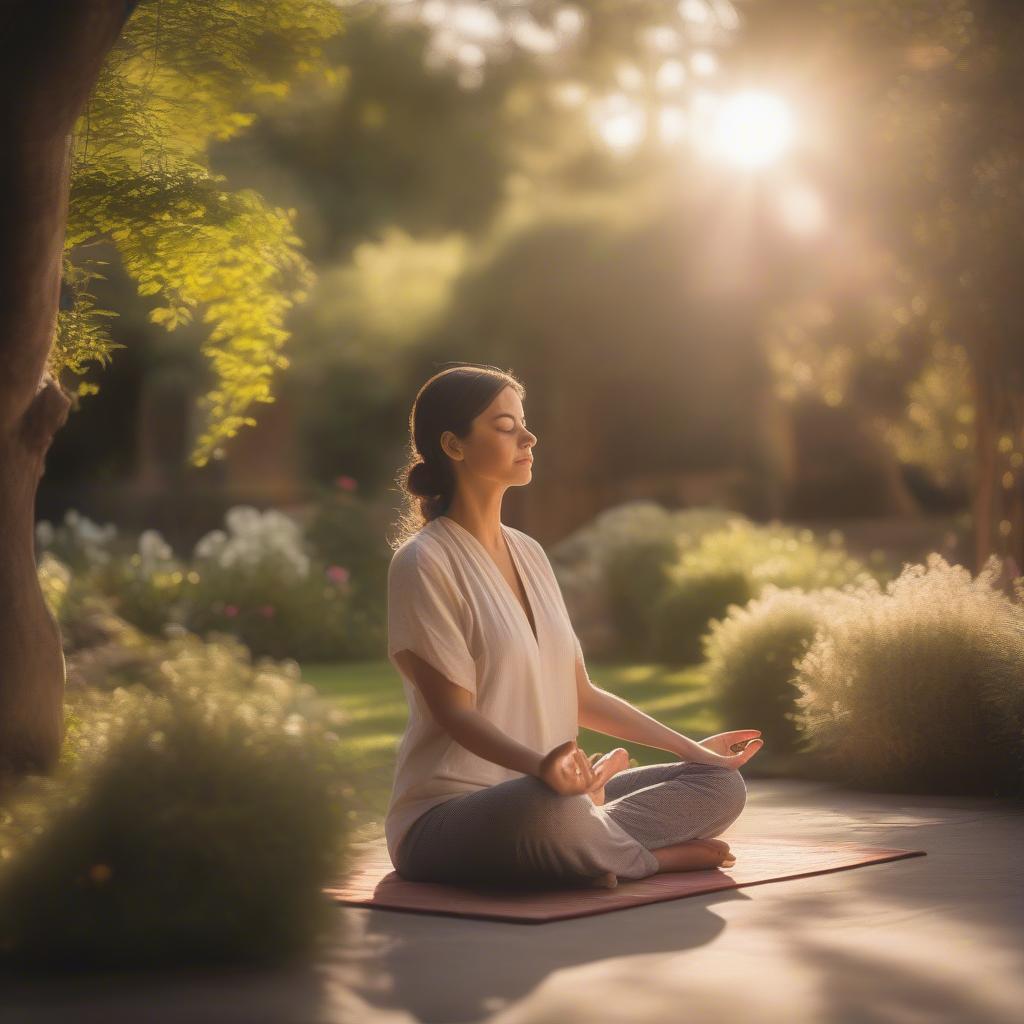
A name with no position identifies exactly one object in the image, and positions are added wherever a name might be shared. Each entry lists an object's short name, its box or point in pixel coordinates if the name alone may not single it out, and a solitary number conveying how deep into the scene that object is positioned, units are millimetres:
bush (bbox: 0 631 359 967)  4500
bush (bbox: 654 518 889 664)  16453
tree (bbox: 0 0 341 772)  6160
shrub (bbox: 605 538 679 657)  18641
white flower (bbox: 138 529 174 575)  19109
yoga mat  5211
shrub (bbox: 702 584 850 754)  10234
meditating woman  5418
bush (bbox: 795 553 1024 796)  8195
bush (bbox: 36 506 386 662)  18422
